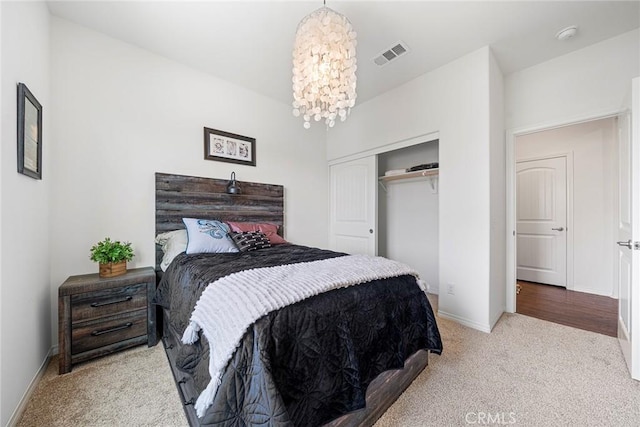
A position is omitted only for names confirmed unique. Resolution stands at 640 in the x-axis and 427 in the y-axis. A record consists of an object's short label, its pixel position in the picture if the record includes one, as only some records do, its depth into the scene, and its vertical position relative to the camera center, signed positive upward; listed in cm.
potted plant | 200 -36
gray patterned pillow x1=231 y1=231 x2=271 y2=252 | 236 -27
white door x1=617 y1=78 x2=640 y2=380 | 164 -14
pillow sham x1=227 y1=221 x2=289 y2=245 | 271 -17
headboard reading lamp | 289 +30
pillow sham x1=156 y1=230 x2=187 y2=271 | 221 -29
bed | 91 -63
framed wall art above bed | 286 +79
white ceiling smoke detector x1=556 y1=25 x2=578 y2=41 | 215 +159
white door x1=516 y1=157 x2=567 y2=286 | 378 -11
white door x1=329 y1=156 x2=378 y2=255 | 358 +11
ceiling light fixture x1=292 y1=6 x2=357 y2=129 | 172 +108
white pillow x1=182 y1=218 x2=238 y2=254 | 221 -23
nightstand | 174 -77
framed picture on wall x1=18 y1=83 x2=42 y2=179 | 143 +49
